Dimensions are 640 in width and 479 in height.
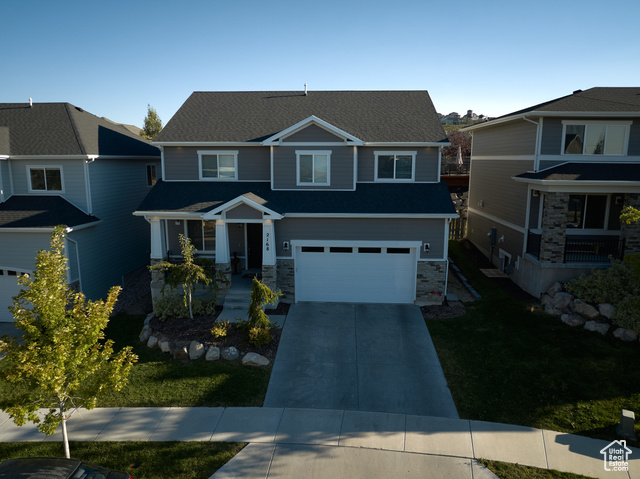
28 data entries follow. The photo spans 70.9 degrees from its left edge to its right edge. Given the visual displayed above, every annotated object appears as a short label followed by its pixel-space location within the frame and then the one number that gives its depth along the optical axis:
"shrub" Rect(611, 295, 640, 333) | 12.97
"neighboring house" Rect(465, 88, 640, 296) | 15.89
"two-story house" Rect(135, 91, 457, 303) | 15.88
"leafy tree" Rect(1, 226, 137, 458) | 7.69
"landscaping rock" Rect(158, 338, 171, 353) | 12.94
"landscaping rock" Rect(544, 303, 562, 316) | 14.81
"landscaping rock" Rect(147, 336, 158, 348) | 13.33
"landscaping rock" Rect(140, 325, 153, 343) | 13.78
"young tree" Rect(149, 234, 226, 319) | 14.19
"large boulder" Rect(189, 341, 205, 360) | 12.47
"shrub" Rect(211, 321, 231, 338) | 13.04
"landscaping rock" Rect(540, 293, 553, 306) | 15.31
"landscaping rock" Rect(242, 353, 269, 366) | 12.04
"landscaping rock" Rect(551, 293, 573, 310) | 14.82
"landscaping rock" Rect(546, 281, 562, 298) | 15.44
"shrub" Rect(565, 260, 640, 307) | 13.99
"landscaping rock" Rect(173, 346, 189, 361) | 12.51
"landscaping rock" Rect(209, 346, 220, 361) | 12.34
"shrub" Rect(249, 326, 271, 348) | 12.85
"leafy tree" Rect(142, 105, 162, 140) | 41.81
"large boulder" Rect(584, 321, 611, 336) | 13.38
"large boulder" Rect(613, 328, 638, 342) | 12.81
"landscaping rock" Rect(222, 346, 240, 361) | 12.35
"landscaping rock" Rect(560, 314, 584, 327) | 14.01
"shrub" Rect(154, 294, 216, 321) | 15.15
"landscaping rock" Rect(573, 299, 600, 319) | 13.98
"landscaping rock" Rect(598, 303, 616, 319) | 13.73
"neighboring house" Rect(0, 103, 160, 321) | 16.44
